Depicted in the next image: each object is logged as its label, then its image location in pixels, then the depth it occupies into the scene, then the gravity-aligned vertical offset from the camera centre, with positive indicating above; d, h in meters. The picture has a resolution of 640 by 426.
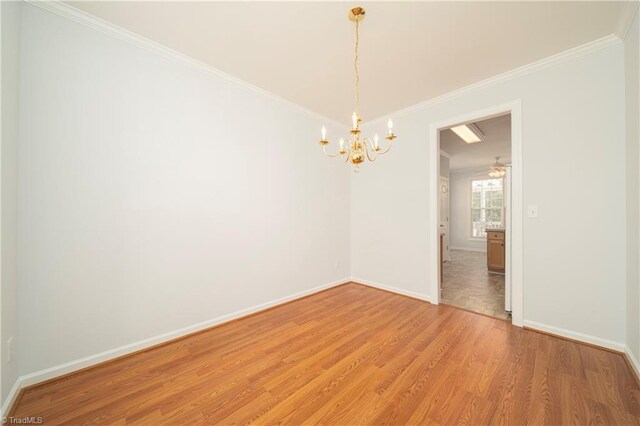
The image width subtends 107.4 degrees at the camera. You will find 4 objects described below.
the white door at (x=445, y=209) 6.28 +0.12
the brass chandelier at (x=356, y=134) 1.83 +0.65
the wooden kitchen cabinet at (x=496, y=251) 4.94 -0.81
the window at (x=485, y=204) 7.88 +0.32
